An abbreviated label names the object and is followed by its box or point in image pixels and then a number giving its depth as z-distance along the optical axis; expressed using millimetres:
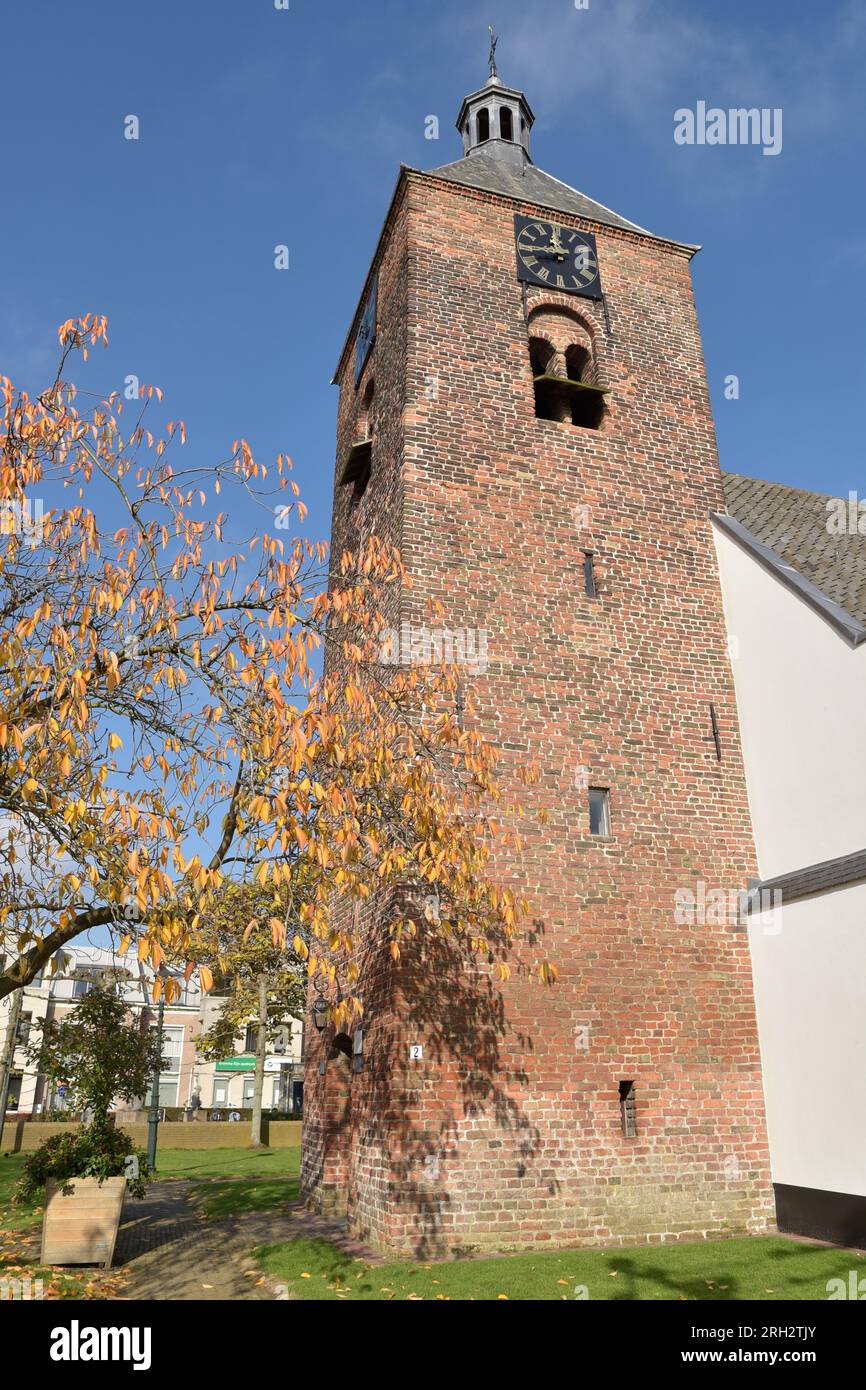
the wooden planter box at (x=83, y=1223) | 9414
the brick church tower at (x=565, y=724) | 9820
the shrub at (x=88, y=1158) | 9836
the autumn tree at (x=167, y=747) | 5469
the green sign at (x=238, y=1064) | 54184
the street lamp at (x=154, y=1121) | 20092
